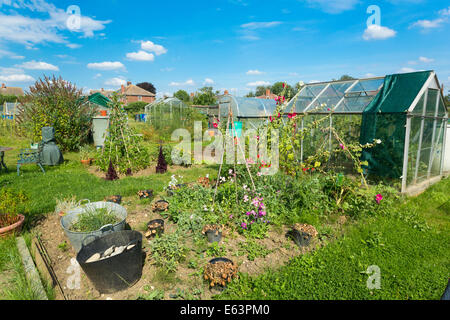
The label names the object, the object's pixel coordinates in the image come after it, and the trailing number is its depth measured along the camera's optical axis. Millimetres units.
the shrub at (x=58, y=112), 10789
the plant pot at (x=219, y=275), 2830
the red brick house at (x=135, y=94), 52156
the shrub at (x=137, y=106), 40712
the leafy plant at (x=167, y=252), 3193
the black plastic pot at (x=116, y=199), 5141
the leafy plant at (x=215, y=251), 3490
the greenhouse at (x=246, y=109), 14000
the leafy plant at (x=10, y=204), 3840
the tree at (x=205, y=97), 36625
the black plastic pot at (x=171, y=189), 5339
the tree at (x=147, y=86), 63594
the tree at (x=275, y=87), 54638
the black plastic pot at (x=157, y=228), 3969
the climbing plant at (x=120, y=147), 7961
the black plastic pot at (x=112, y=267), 2712
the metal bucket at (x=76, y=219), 3311
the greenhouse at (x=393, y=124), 6038
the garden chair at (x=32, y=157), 7220
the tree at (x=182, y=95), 47659
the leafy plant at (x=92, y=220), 3529
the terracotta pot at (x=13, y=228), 3672
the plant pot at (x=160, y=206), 4840
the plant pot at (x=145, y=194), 5574
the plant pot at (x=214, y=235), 3768
